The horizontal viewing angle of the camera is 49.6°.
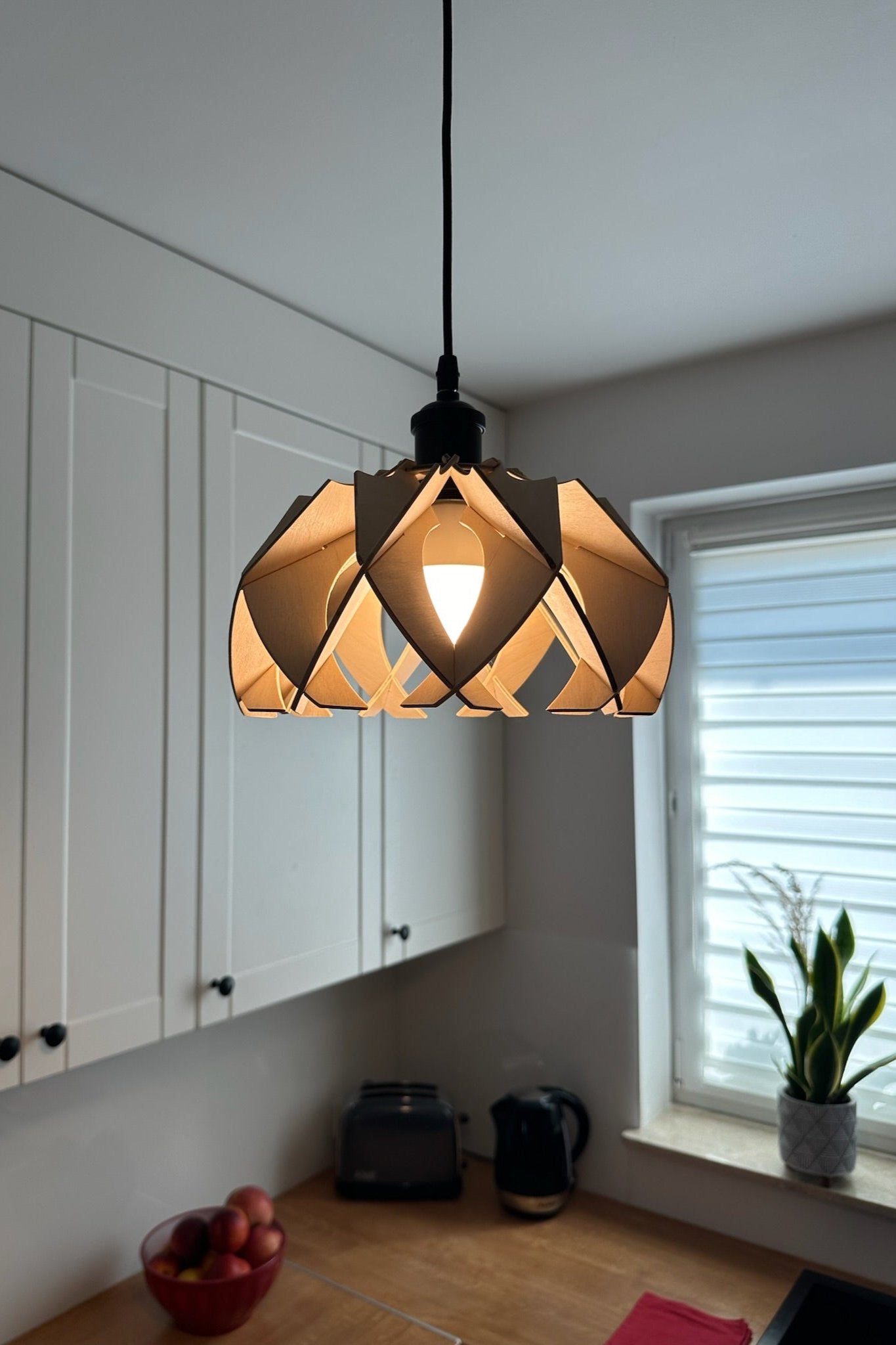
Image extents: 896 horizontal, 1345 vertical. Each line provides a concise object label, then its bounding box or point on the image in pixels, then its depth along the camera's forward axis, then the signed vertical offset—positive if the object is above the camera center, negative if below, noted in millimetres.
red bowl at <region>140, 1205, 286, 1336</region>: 1475 -883
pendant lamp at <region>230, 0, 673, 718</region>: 640 +97
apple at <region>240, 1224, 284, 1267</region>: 1567 -850
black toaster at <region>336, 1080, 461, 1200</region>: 2014 -893
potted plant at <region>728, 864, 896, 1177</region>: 1812 -652
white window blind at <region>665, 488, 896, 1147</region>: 1987 -66
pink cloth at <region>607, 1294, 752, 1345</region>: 1524 -972
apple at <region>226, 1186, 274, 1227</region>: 1649 -822
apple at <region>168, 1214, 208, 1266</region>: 1580 -845
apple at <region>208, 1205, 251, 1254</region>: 1563 -823
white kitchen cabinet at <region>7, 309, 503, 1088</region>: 1343 -35
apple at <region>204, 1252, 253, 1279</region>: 1503 -847
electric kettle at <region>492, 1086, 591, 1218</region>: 1931 -868
